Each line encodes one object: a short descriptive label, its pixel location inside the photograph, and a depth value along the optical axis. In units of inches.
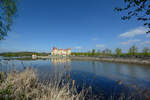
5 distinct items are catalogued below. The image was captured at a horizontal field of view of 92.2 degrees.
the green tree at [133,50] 1282.0
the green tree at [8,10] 221.1
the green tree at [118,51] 1481.4
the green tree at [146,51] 1174.0
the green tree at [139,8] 94.7
